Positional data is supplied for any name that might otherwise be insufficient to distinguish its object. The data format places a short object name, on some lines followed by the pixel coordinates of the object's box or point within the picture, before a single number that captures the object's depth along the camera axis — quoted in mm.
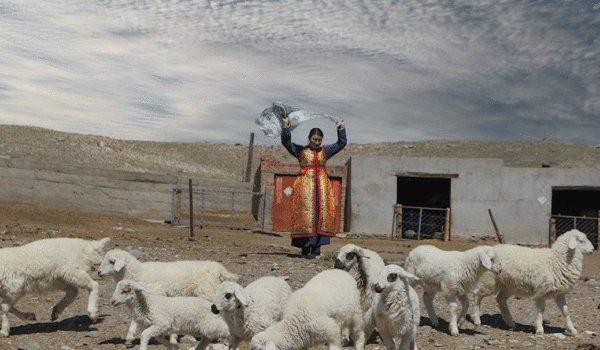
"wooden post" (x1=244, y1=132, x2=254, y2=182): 28422
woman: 8578
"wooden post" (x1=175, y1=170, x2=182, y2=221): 18900
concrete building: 17719
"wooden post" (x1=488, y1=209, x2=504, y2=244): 16659
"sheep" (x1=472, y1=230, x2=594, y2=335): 6137
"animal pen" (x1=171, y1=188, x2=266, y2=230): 18469
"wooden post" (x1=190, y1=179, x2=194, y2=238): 13961
